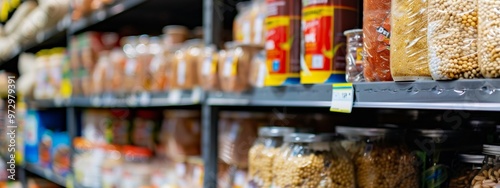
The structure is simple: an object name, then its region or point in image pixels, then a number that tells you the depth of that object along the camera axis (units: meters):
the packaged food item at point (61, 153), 2.66
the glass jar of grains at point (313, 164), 1.00
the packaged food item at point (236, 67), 1.33
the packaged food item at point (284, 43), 1.09
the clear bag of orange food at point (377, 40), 0.83
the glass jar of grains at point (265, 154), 1.12
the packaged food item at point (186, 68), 1.62
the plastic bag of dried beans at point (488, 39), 0.63
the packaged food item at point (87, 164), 2.27
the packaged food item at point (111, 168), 2.16
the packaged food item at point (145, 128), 2.27
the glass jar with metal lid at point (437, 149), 0.90
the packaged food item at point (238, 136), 1.57
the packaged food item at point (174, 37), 1.99
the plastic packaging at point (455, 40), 0.68
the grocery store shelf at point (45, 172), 2.63
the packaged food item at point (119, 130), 2.44
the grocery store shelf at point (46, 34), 2.64
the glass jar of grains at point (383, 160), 0.94
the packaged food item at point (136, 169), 2.02
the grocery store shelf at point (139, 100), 1.58
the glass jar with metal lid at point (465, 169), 0.81
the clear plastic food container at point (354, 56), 0.92
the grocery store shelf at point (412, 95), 0.65
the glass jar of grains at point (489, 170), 0.73
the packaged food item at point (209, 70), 1.46
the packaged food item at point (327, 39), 0.98
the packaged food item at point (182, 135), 1.93
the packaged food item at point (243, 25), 1.53
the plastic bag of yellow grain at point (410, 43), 0.75
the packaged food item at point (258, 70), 1.27
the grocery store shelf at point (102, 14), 1.94
